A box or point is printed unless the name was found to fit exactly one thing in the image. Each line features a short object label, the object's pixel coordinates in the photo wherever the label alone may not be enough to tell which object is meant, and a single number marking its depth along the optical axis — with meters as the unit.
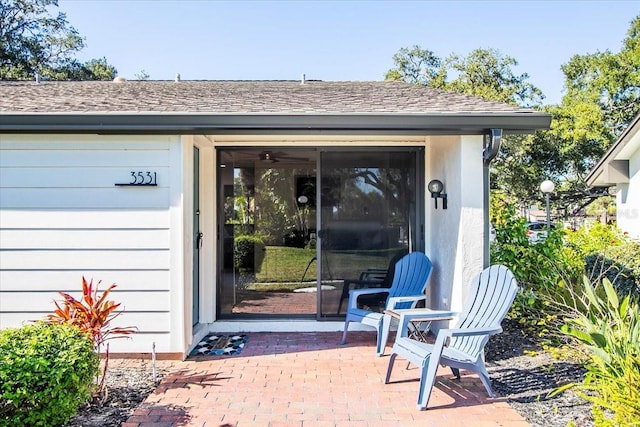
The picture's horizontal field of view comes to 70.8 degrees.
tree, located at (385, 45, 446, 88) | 20.38
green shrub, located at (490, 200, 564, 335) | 5.36
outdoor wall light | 5.09
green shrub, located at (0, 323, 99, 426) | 2.53
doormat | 4.75
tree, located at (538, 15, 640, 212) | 17.02
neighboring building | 9.13
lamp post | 11.12
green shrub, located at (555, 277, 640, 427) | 2.46
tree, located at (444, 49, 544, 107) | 18.55
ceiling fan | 5.71
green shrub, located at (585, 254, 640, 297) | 6.08
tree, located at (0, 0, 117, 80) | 17.88
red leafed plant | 3.57
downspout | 4.38
